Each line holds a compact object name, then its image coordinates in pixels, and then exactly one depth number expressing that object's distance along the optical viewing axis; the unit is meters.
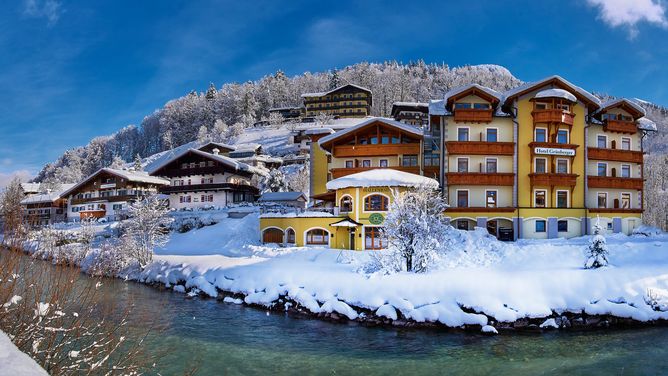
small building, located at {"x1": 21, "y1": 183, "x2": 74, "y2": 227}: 78.56
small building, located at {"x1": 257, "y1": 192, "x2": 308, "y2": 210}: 54.41
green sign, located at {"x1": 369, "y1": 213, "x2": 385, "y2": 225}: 32.68
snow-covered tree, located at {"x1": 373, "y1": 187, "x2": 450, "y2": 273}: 24.64
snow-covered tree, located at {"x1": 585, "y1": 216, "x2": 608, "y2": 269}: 23.80
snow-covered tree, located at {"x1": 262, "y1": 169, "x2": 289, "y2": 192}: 64.25
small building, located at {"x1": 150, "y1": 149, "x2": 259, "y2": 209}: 57.72
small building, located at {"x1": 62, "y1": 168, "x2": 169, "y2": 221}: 66.81
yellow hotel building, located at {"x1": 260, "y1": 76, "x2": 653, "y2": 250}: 37.09
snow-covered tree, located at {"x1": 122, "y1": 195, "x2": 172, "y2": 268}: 33.47
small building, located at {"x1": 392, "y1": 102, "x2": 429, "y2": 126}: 104.12
